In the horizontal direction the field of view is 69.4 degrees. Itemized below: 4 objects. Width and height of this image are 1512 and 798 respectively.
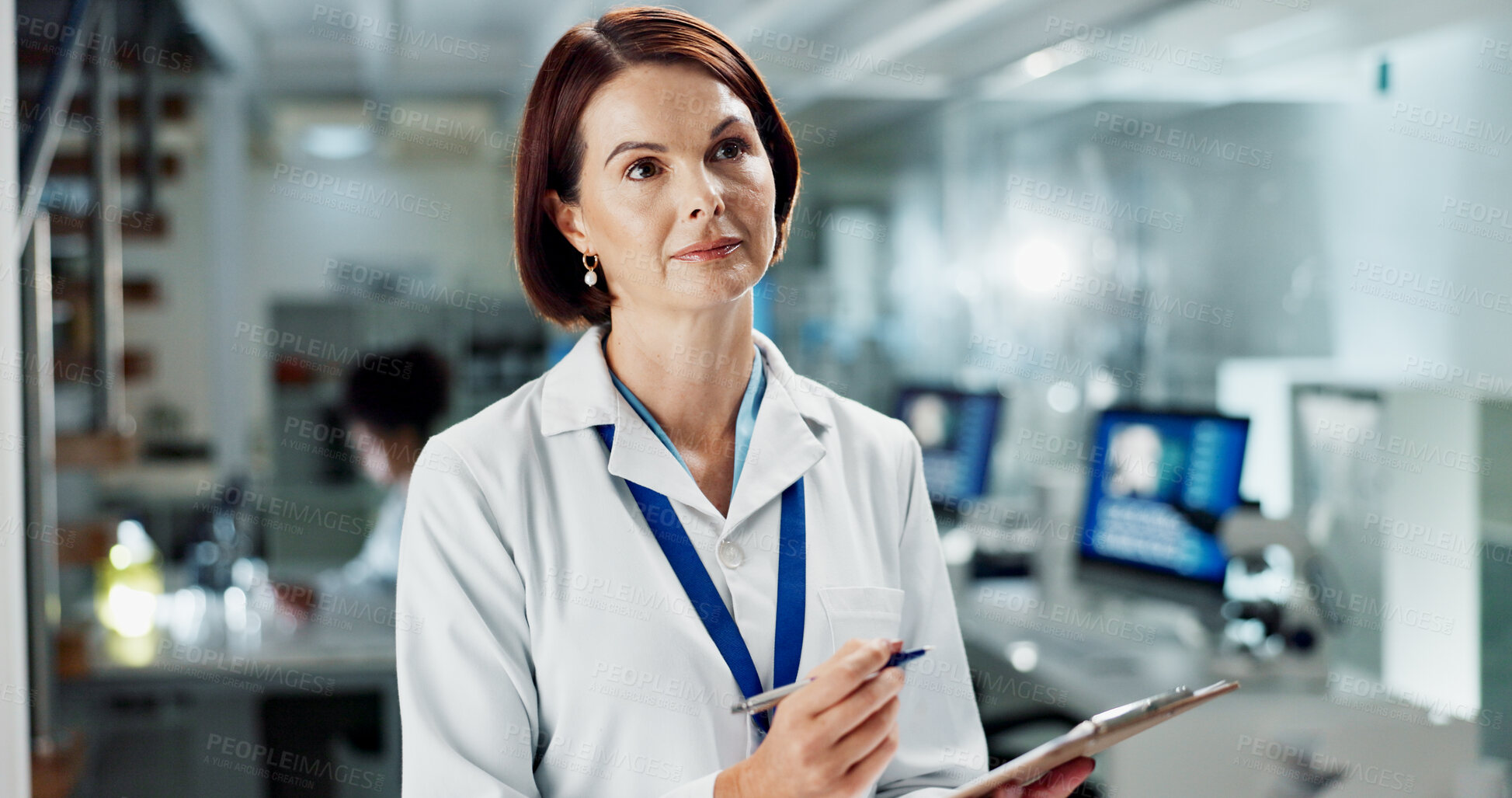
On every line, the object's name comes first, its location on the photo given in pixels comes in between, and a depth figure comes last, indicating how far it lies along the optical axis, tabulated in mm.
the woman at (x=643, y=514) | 1107
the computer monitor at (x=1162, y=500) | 2910
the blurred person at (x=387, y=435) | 3621
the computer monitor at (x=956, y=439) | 3898
